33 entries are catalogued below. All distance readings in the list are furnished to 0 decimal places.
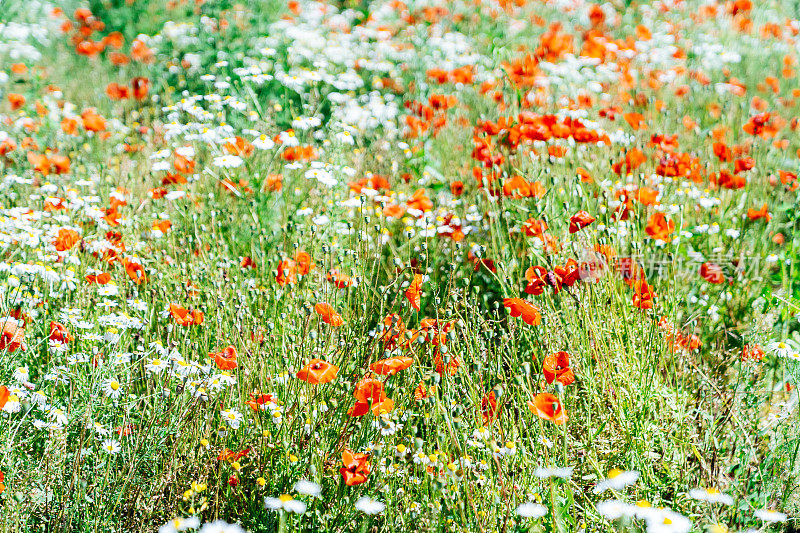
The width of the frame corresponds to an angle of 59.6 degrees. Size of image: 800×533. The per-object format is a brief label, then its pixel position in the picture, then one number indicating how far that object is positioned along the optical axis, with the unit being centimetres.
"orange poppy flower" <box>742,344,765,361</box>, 217
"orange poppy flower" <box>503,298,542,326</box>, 195
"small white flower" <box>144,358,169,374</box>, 195
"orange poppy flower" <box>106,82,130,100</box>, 499
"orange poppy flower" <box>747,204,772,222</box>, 302
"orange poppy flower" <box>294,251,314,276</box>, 251
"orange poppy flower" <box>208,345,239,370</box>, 190
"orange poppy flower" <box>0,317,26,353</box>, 187
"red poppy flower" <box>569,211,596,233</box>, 223
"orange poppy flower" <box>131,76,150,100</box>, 495
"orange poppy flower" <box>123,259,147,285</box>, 243
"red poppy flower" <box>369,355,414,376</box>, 171
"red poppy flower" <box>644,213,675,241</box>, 240
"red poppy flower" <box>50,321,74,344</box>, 202
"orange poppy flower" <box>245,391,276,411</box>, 191
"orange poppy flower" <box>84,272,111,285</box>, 240
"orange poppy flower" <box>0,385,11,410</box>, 161
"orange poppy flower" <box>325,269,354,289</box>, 237
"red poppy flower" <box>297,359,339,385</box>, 172
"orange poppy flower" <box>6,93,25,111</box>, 455
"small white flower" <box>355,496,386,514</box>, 153
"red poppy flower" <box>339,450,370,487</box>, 163
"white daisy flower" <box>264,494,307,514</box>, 141
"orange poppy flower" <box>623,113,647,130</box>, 346
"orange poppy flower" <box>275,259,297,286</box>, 240
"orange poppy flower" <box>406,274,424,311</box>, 201
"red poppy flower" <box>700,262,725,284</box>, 275
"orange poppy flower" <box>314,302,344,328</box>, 189
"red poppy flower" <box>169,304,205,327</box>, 209
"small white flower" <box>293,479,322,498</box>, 146
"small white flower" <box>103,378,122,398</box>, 187
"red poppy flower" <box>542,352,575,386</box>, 181
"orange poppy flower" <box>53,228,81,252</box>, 241
